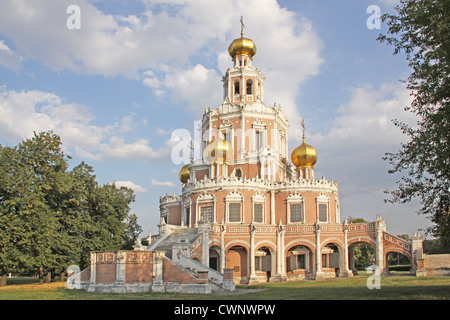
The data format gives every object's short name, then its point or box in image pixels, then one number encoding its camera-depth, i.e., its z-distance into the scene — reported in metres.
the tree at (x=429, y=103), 16.88
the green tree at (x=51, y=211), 32.56
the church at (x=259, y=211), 39.52
